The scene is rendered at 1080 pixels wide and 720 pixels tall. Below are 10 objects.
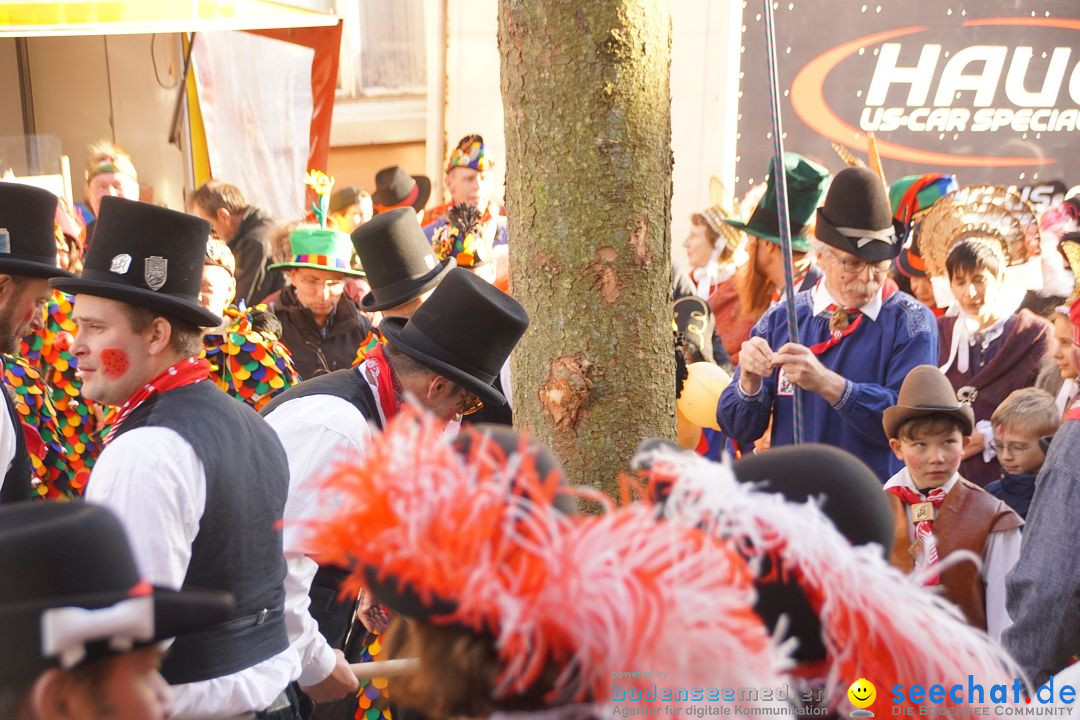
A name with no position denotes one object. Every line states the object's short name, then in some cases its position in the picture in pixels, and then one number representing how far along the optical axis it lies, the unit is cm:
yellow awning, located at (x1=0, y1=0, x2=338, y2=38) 718
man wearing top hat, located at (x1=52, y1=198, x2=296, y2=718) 270
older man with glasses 459
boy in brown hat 399
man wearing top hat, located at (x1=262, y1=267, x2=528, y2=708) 334
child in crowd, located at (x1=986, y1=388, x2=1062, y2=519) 508
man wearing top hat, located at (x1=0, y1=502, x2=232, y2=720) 181
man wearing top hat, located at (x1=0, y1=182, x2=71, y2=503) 391
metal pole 395
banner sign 1049
